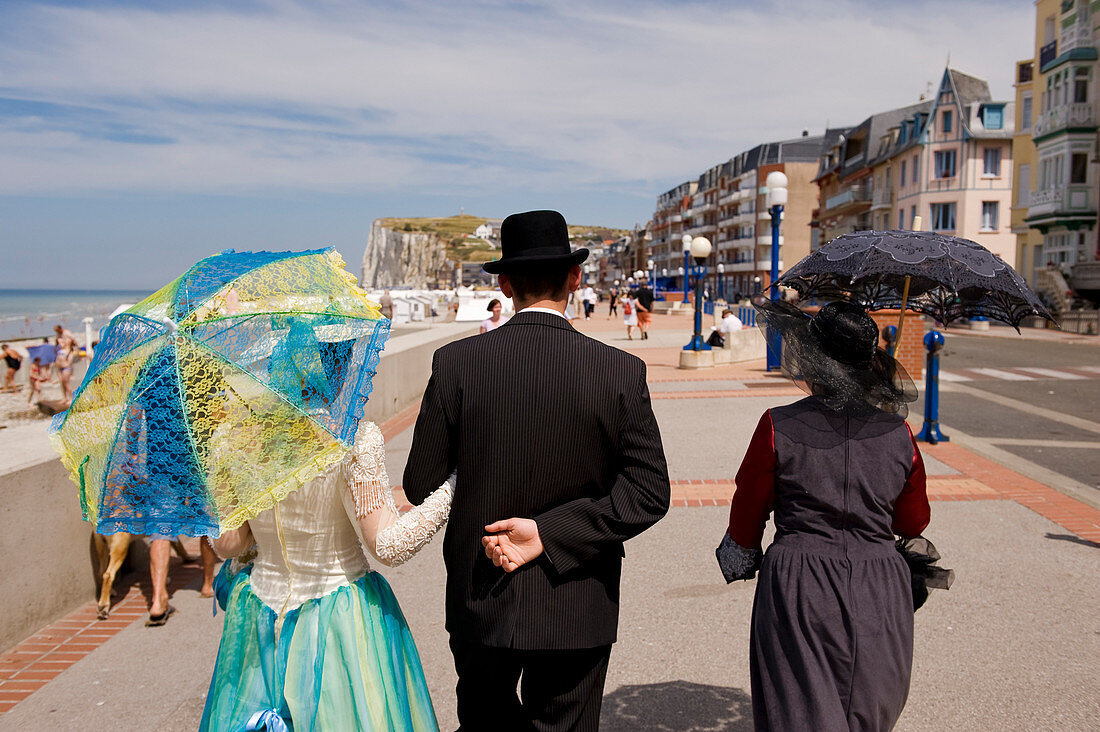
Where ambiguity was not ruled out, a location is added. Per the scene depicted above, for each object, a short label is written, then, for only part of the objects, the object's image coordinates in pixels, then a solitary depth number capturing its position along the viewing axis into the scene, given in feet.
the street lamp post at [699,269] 60.59
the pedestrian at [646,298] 143.38
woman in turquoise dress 7.63
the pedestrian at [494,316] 47.39
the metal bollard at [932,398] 29.63
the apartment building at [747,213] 269.23
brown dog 15.31
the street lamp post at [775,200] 52.85
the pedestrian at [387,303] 92.93
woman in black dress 7.79
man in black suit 7.32
